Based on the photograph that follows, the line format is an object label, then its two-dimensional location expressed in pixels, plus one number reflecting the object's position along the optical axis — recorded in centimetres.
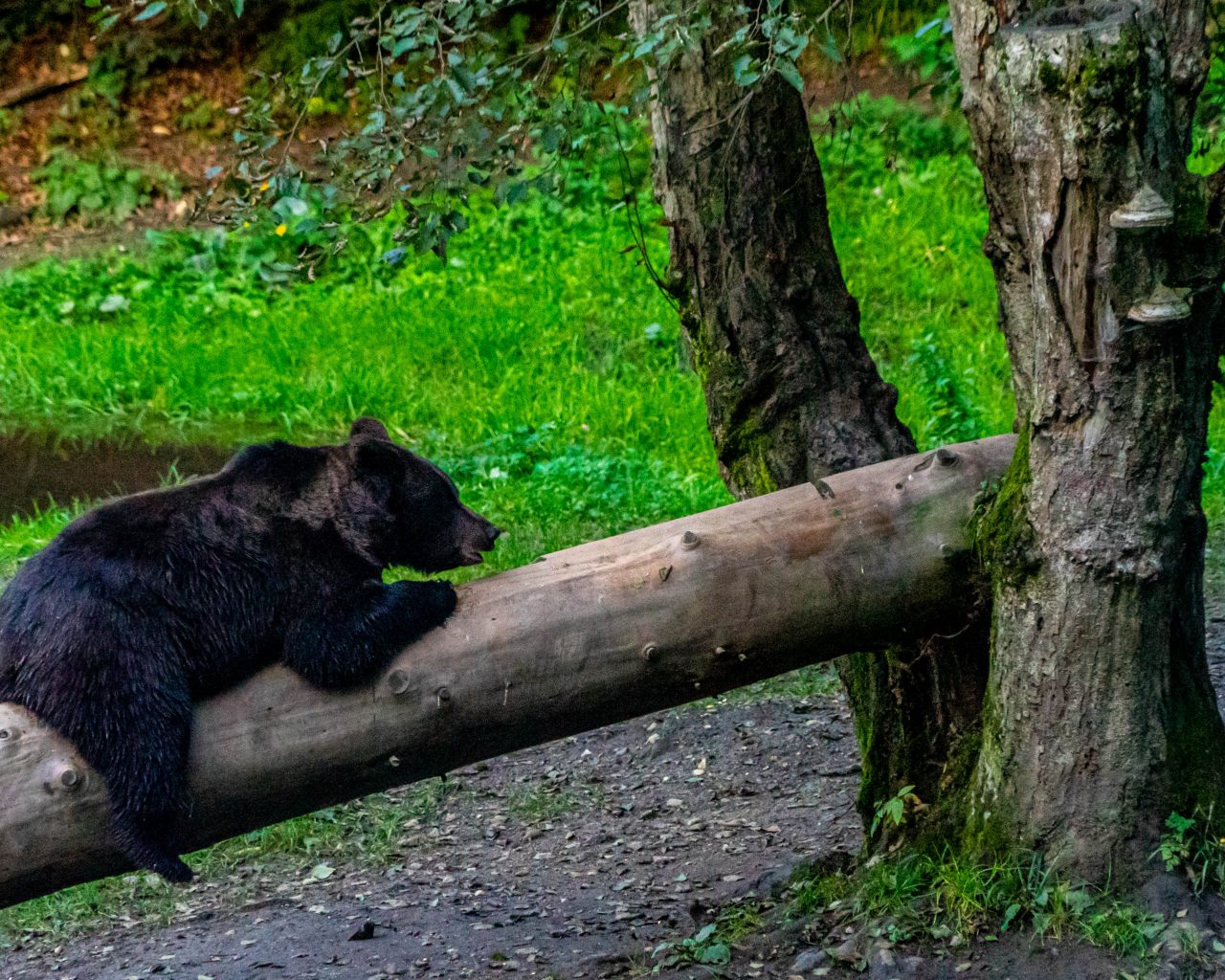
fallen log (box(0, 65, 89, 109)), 2806
